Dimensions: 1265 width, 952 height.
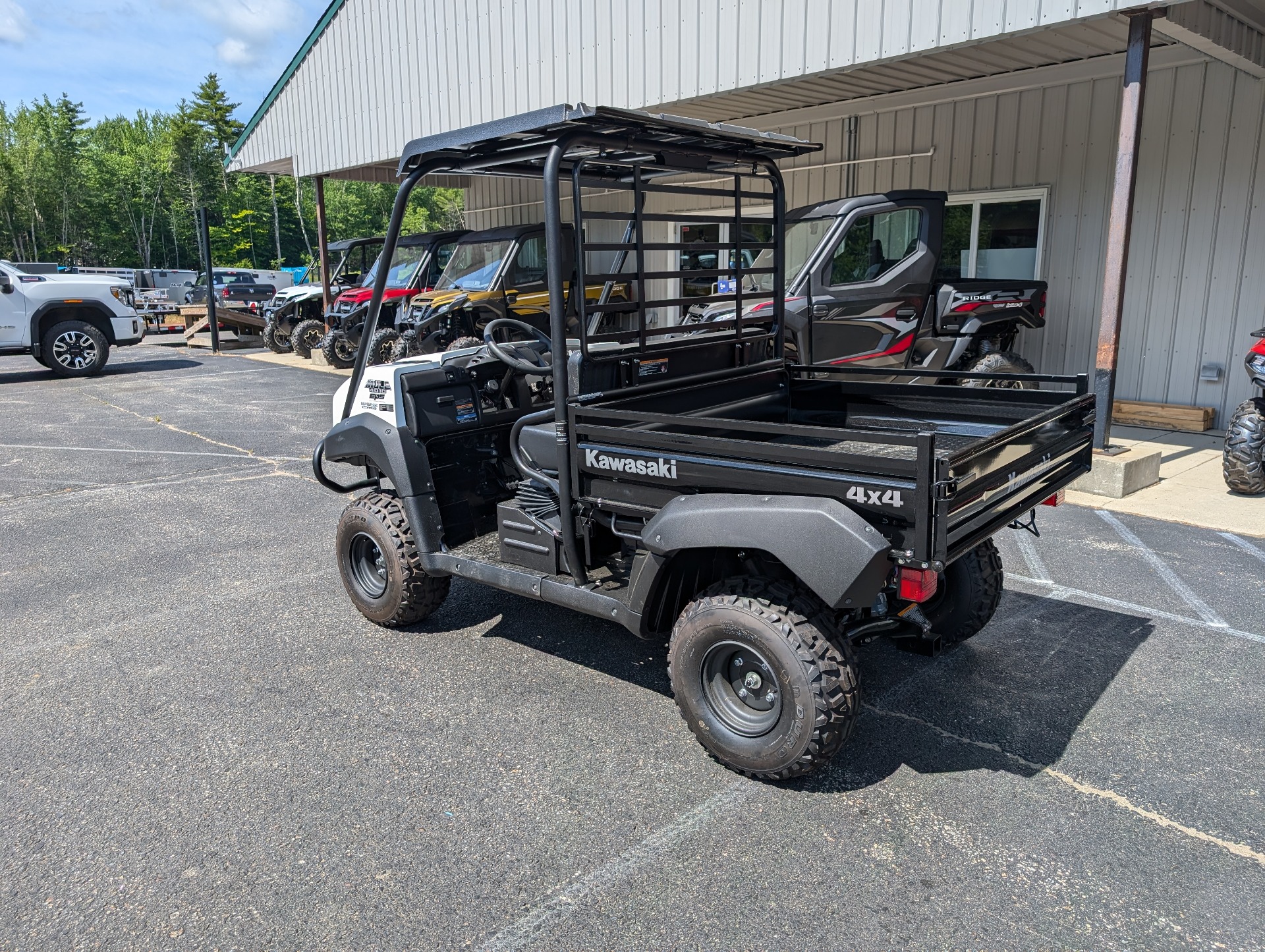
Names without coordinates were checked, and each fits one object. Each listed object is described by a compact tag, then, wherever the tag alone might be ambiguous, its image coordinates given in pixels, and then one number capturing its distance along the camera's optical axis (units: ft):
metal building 24.80
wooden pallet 28.58
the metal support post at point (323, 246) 53.83
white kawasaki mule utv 9.20
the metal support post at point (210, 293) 55.52
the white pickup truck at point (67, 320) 45.98
